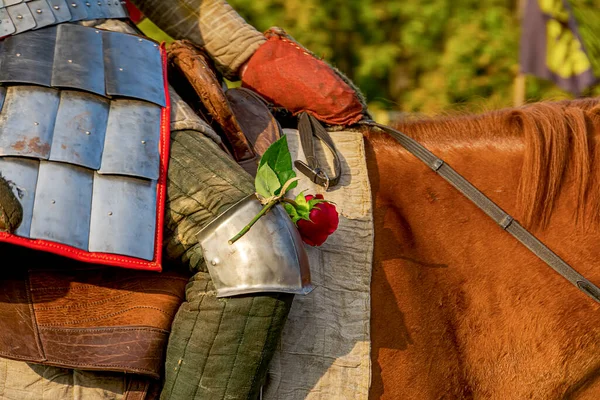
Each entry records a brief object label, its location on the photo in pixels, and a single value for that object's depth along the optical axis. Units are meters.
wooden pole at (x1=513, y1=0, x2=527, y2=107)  14.76
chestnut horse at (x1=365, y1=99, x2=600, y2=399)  5.05
